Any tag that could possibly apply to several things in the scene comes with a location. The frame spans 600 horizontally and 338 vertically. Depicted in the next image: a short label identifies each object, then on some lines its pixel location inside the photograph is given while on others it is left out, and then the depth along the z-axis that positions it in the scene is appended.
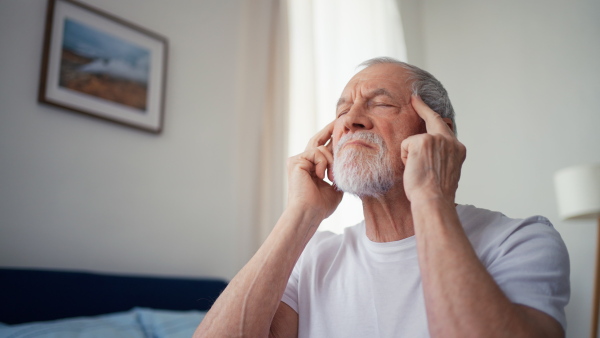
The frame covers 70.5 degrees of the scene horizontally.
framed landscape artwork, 1.97
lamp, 1.61
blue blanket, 1.31
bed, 1.39
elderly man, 0.70
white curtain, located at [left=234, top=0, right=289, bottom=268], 2.40
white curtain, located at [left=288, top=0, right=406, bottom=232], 2.36
